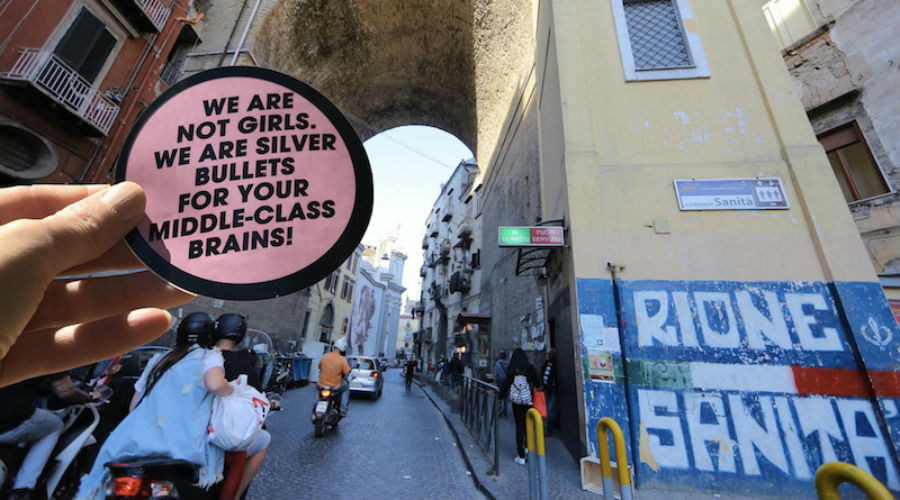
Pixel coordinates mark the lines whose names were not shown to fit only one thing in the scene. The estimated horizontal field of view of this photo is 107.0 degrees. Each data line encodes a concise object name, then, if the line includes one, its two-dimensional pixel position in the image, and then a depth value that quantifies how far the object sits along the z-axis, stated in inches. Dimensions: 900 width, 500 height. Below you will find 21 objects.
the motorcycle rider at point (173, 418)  75.3
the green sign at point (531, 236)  231.0
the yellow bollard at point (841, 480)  56.3
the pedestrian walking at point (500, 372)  293.8
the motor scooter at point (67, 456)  107.9
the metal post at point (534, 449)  129.1
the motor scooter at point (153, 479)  73.5
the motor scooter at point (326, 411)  244.2
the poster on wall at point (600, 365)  183.5
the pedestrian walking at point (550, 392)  274.7
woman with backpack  210.2
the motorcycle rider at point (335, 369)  255.6
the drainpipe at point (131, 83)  376.5
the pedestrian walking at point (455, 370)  546.3
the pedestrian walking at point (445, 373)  673.8
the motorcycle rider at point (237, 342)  99.6
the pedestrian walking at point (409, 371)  625.9
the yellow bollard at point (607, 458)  100.2
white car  440.5
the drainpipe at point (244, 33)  531.5
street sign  204.1
